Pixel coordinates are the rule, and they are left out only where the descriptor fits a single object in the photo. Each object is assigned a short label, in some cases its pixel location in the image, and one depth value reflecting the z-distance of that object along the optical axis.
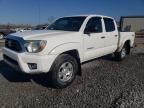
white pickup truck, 2.33
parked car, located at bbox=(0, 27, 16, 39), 12.37
